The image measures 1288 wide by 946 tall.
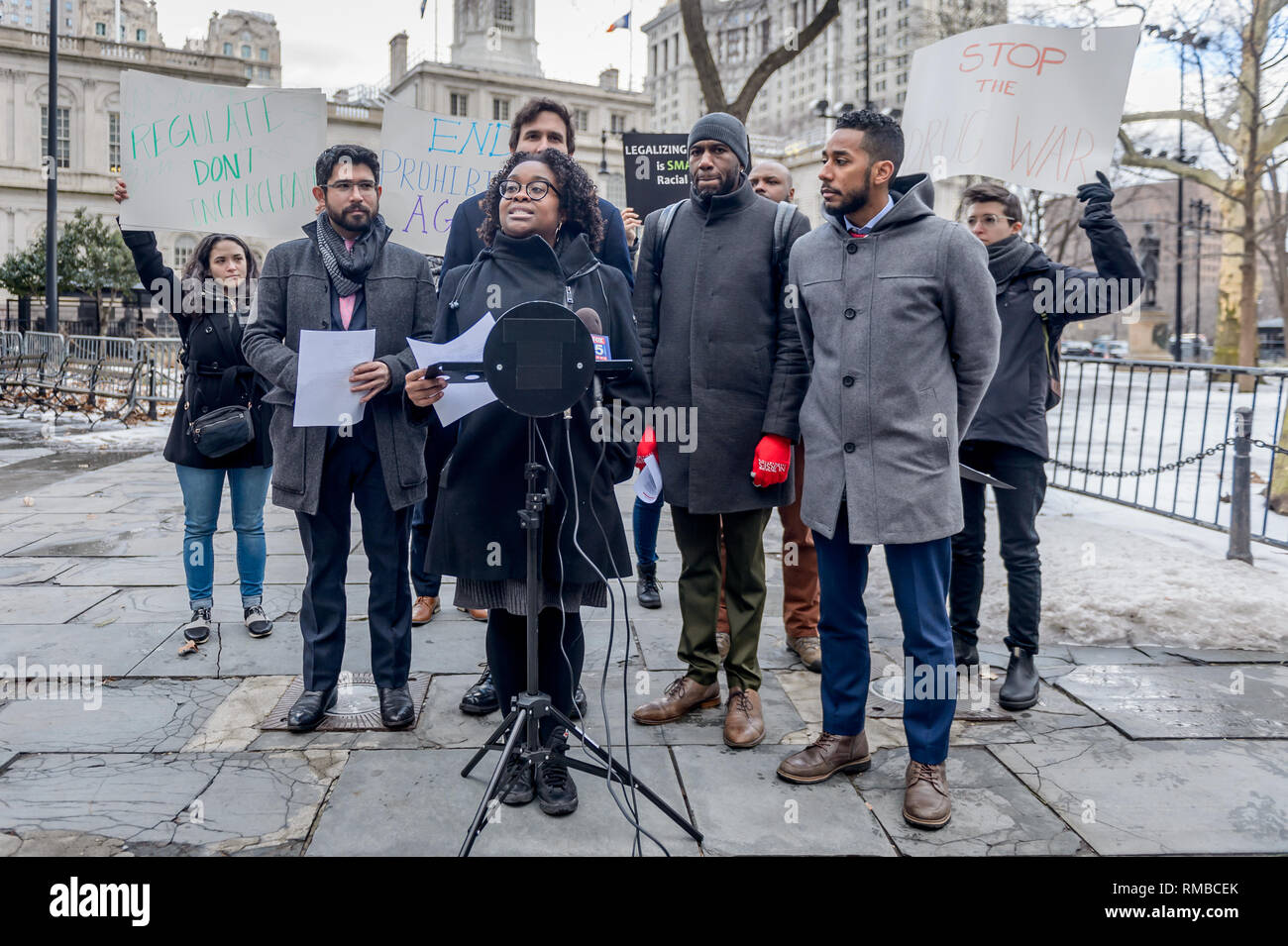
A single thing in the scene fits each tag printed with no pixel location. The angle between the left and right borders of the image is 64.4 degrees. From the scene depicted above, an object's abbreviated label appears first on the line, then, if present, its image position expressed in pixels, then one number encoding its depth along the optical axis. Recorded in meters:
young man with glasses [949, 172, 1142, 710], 4.22
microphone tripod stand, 2.91
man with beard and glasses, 3.79
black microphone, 3.00
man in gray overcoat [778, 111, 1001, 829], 3.28
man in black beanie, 3.87
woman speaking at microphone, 3.17
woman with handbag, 4.80
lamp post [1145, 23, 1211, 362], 15.88
